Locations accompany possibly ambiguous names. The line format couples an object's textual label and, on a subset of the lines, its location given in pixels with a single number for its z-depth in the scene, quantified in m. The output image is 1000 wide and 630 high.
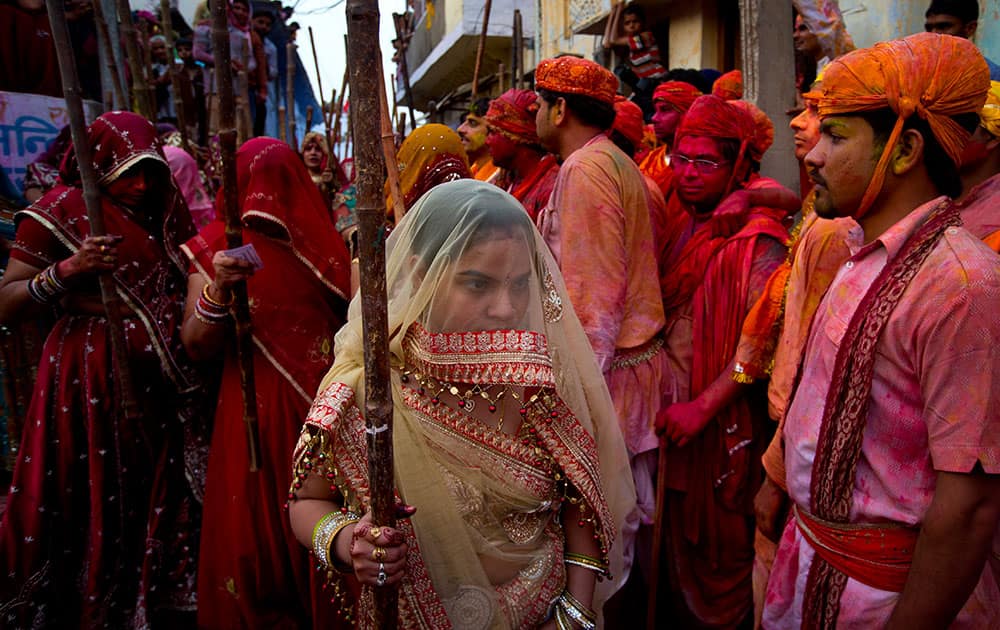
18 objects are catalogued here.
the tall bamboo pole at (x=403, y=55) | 5.64
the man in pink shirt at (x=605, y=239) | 2.64
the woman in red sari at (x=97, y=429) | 2.88
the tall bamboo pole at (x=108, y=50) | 3.83
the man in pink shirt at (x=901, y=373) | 1.35
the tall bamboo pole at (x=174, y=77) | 4.39
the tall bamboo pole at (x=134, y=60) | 3.04
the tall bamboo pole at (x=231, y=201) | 1.94
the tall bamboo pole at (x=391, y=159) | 2.15
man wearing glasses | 2.72
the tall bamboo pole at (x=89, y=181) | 2.29
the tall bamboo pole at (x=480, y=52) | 5.13
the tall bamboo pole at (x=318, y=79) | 6.90
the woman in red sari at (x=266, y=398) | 2.75
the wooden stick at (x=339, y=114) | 7.04
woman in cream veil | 1.59
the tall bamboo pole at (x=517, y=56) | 5.94
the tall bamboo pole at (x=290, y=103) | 6.69
